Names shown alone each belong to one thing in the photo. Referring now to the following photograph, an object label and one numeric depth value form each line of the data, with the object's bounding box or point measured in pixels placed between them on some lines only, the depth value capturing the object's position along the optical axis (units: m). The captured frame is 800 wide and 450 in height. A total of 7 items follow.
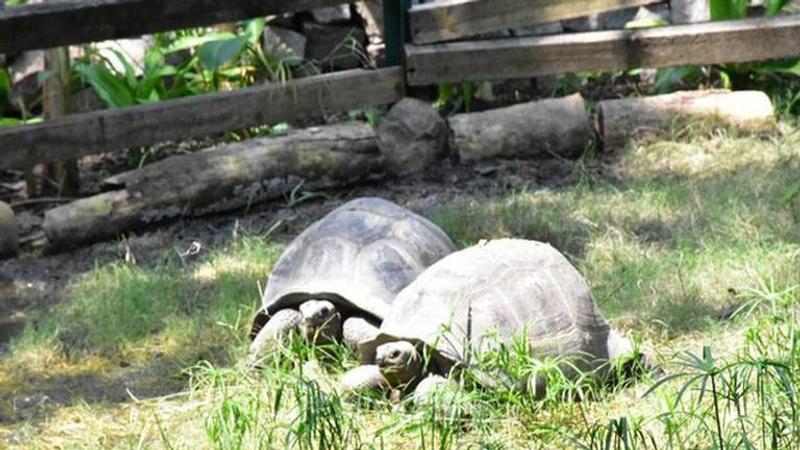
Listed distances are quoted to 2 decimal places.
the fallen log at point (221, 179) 14.65
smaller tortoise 10.97
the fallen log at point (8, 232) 14.37
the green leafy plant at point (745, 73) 17.00
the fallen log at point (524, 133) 16.25
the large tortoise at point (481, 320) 9.77
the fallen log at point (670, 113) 16.30
